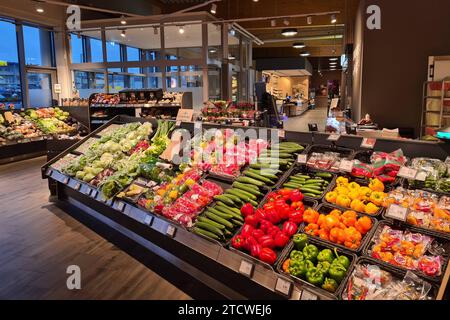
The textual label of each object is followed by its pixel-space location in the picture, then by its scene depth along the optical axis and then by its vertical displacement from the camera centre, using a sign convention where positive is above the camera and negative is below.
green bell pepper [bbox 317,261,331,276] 1.91 -0.89
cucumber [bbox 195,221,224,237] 2.44 -0.88
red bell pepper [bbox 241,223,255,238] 2.34 -0.85
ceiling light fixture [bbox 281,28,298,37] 11.55 +2.25
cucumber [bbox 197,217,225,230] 2.49 -0.86
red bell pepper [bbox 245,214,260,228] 2.45 -0.81
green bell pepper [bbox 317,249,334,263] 1.99 -0.87
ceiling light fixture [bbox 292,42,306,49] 16.17 +2.52
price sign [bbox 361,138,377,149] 2.76 -0.33
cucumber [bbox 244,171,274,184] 2.86 -0.61
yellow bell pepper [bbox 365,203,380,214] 2.27 -0.69
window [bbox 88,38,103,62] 13.24 +2.02
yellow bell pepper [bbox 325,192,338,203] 2.45 -0.66
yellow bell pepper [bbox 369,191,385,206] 2.31 -0.63
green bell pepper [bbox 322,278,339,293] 1.83 -0.94
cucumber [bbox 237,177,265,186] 2.84 -0.64
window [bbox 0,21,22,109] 10.32 +1.11
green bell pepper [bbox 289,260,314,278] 1.94 -0.91
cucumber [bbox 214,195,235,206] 2.74 -0.76
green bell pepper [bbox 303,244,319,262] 2.02 -0.86
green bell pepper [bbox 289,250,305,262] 2.02 -0.88
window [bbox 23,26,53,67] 11.25 +1.91
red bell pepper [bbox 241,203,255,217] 2.57 -0.78
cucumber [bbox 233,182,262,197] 2.77 -0.69
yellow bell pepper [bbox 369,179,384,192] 2.41 -0.58
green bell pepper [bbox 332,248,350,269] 1.94 -0.87
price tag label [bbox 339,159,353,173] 2.58 -0.48
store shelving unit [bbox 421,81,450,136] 6.62 -0.13
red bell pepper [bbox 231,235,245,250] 2.30 -0.91
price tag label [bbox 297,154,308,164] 2.84 -0.46
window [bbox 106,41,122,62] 13.04 +2.03
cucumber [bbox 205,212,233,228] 2.51 -0.84
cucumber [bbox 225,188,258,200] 2.74 -0.71
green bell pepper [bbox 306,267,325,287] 1.86 -0.92
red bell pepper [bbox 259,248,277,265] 2.10 -0.91
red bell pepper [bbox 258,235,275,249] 2.21 -0.87
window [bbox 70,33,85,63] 12.86 +2.03
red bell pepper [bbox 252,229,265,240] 2.29 -0.85
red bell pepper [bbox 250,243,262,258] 2.16 -0.90
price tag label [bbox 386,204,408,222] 2.02 -0.64
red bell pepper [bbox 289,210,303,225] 2.38 -0.77
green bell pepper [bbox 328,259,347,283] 1.86 -0.89
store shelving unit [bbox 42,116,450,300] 2.03 -1.04
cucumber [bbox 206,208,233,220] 2.58 -0.82
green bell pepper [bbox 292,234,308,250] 2.13 -0.83
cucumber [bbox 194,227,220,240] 2.46 -0.92
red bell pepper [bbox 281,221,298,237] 2.28 -0.82
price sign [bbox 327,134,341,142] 2.97 -0.30
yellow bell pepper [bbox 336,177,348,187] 2.56 -0.59
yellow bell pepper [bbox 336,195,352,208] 2.38 -0.67
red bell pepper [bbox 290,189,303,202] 2.54 -0.68
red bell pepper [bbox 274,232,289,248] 2.22 -0.86
